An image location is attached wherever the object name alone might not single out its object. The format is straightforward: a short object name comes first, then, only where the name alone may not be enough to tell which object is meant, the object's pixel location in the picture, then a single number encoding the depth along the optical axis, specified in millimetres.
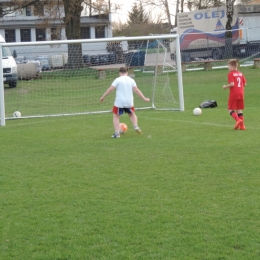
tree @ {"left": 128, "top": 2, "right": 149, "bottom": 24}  69438
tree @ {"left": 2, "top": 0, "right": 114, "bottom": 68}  33062
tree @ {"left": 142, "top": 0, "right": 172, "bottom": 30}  50925
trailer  32162
